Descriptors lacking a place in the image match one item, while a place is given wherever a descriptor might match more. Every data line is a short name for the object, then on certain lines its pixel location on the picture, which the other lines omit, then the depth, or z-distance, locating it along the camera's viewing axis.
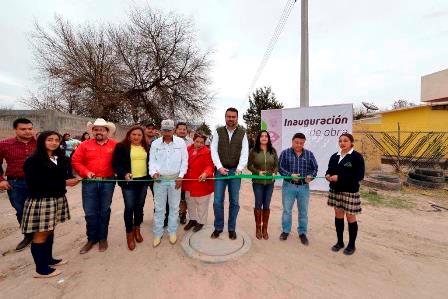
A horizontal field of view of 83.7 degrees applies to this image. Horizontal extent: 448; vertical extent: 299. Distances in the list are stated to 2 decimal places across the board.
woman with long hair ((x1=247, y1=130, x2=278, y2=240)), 3.84
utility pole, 7.91
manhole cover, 3.33
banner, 6.83
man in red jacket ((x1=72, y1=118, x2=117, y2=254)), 3.37
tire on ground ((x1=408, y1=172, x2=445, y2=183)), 8.16
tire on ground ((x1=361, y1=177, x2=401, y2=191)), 7.79
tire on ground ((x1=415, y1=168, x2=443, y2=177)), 8.28
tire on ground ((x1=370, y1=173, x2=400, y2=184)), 8.07
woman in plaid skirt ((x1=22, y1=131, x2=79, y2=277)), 2.76
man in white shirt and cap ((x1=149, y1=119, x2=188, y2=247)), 3.64
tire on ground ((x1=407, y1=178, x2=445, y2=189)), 8.09
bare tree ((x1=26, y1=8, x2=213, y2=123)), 15.59
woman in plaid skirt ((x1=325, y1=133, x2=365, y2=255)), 3.40
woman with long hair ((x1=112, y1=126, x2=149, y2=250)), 3.48
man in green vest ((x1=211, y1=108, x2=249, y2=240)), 3.75
